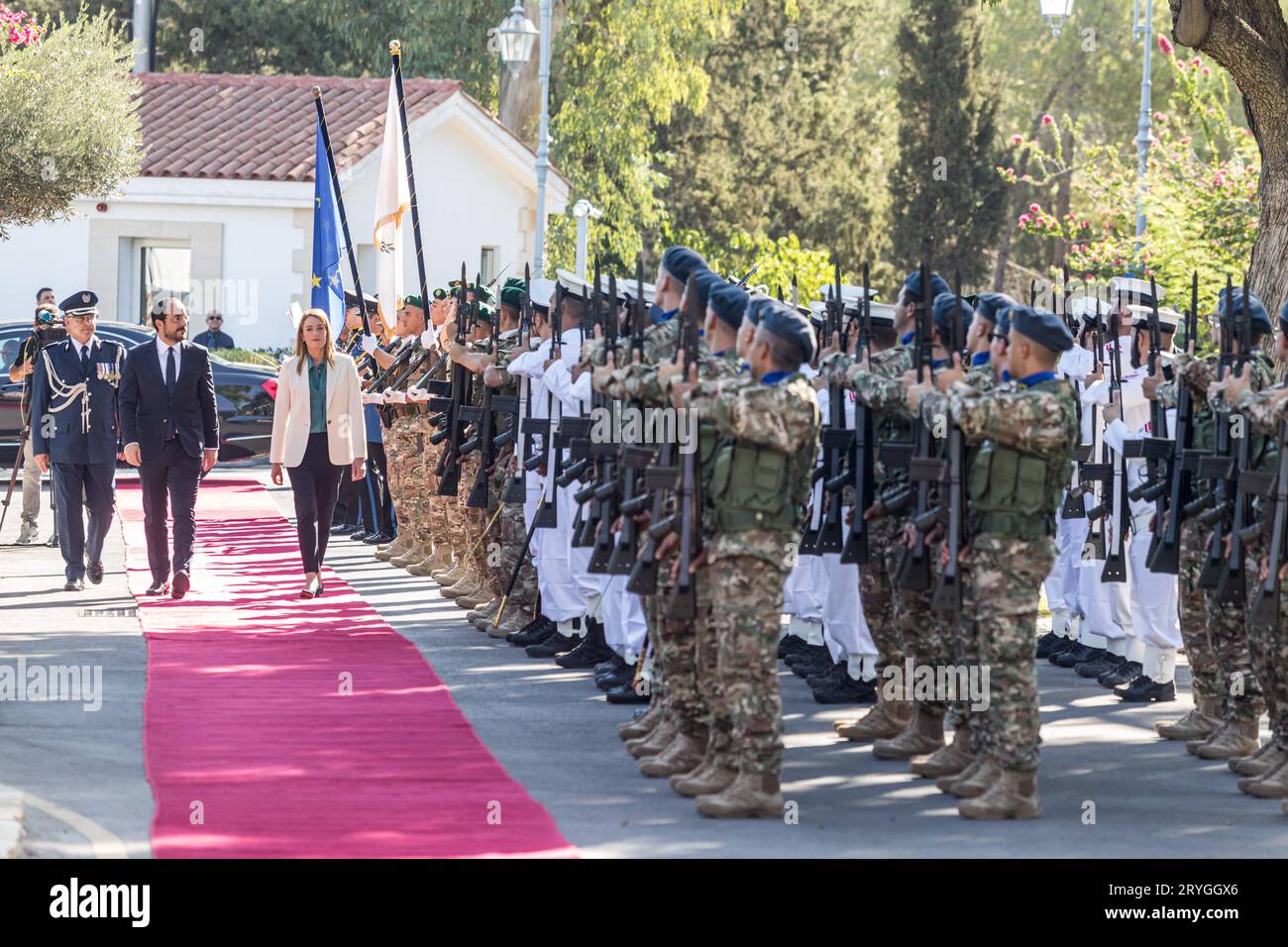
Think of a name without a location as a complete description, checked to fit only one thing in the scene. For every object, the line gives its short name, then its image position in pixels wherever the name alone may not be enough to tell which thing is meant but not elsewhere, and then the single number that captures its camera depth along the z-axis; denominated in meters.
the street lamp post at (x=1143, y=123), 25.34
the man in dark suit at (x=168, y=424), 13.66
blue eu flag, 17.50
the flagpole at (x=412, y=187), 15.41
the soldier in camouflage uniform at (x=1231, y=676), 9.59
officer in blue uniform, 14.28
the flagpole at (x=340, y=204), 16.78
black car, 23.23
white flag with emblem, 16.72
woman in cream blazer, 13.65
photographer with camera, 15.90
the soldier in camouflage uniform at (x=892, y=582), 9.47
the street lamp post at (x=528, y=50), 26.50
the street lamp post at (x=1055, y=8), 19.50
